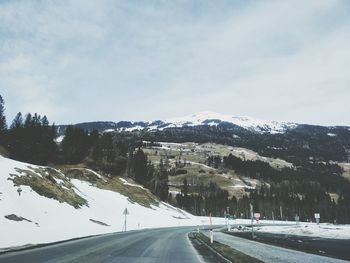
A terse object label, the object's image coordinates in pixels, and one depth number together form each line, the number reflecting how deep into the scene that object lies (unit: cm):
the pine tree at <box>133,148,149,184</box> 16025
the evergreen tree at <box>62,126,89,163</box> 13088
